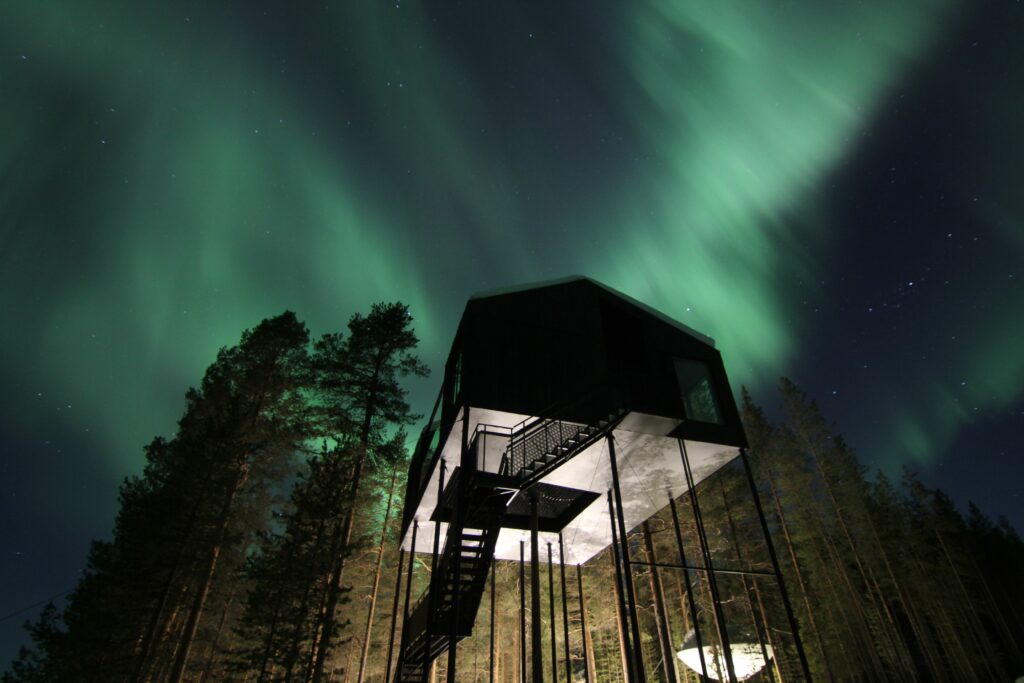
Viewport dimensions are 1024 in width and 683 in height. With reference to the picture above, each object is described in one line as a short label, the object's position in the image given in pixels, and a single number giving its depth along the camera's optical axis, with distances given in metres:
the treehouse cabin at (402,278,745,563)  13.97
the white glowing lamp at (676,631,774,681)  21.46
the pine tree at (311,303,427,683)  22.36
